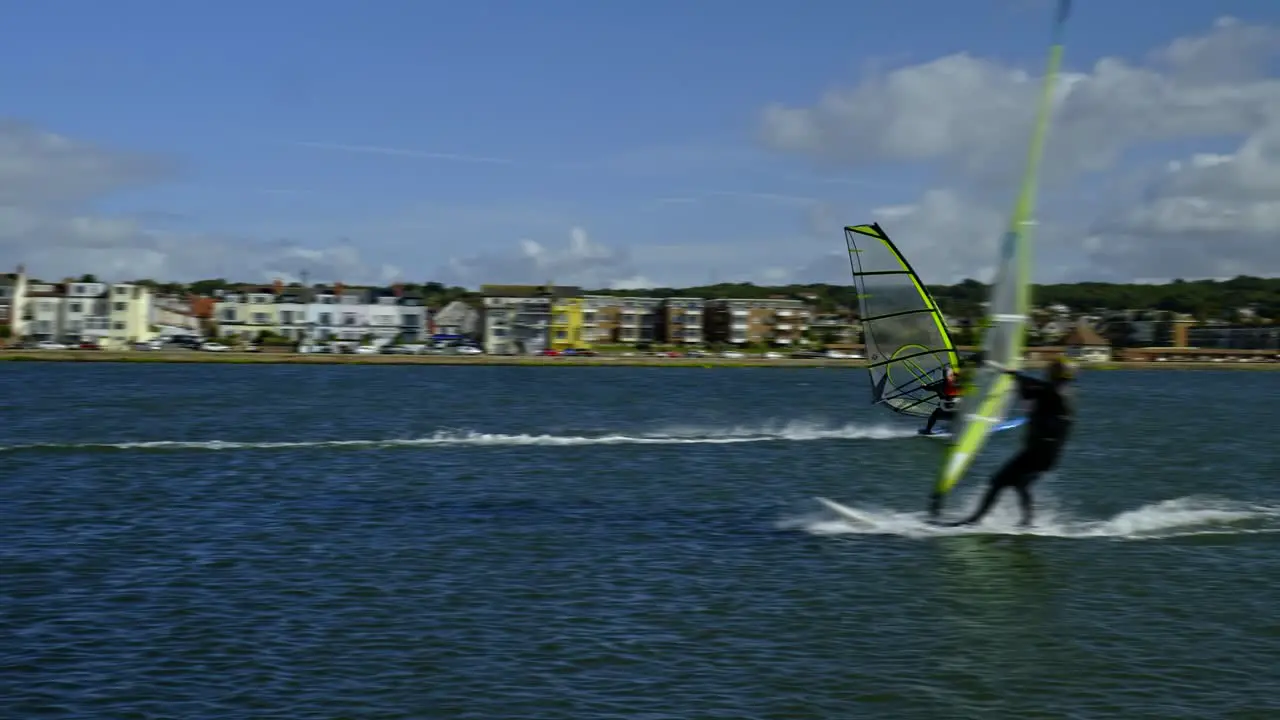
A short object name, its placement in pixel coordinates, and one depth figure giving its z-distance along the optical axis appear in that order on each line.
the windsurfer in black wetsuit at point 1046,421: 13.42
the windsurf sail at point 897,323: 25.86
